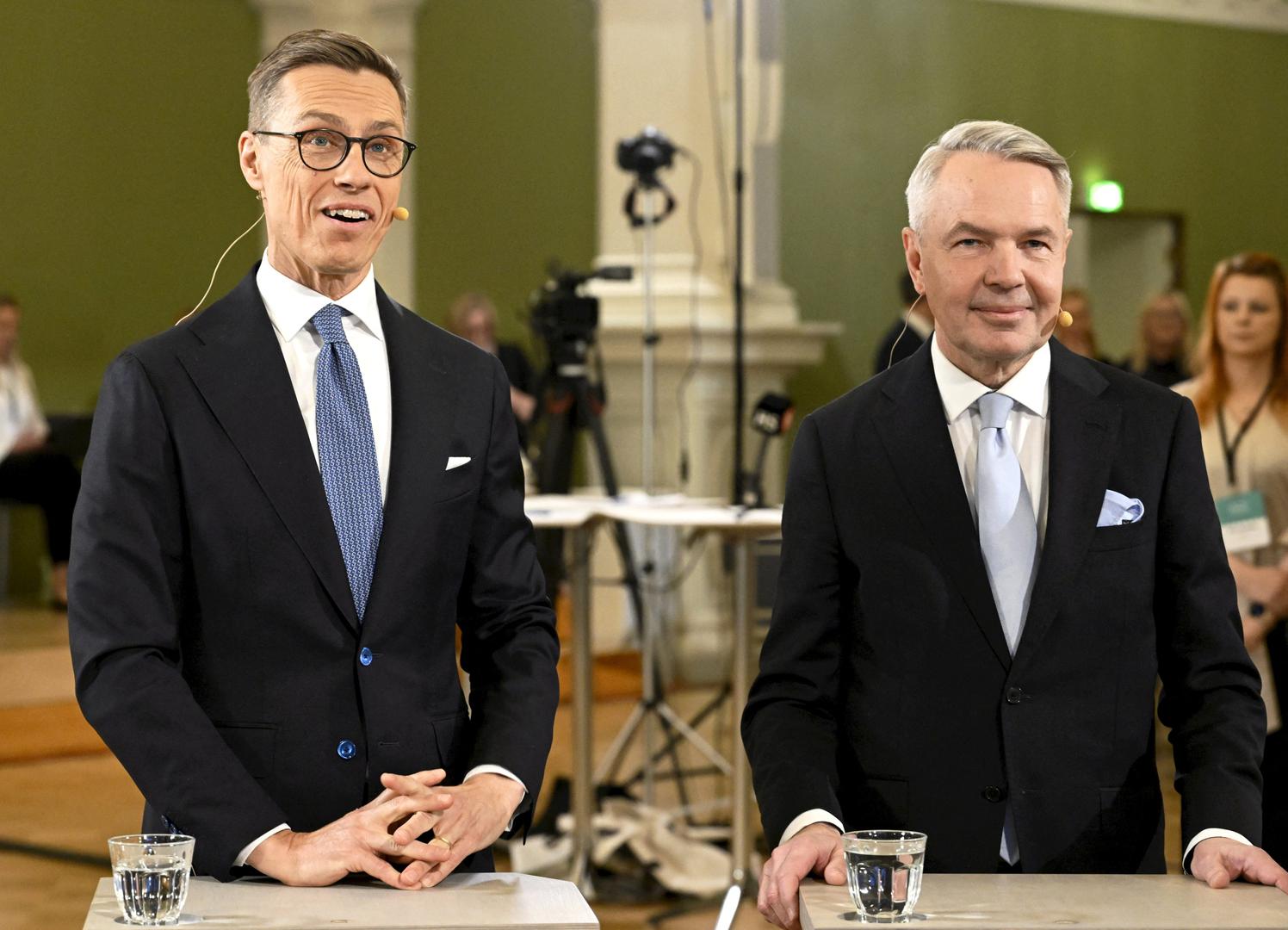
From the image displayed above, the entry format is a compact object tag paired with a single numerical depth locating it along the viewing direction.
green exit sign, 9.78
